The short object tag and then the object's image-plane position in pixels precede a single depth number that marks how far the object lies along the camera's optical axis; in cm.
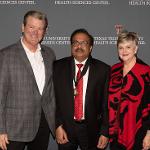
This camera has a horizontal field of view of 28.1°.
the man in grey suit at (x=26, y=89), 293
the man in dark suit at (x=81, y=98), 318
